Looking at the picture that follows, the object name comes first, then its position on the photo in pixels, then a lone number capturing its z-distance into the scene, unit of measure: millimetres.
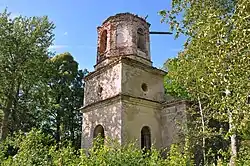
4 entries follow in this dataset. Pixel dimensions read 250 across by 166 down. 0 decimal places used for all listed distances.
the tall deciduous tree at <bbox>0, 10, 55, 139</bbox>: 16750
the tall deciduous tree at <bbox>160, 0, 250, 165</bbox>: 5250
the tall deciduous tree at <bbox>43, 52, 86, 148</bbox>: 24250
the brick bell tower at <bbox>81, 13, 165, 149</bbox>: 12977
